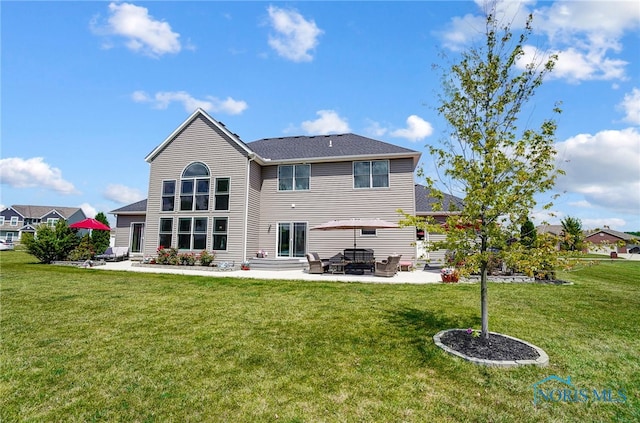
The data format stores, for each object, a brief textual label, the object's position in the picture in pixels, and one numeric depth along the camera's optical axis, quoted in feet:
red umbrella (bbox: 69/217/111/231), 61.34
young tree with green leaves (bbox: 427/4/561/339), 15.06
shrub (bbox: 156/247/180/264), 53.72
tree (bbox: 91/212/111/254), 68.93
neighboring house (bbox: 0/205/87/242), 193.67
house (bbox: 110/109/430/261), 53.16
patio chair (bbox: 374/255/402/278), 42.24
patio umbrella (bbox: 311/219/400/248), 43.98
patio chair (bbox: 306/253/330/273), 45.47
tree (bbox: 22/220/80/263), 55.98
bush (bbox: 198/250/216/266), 52.29
